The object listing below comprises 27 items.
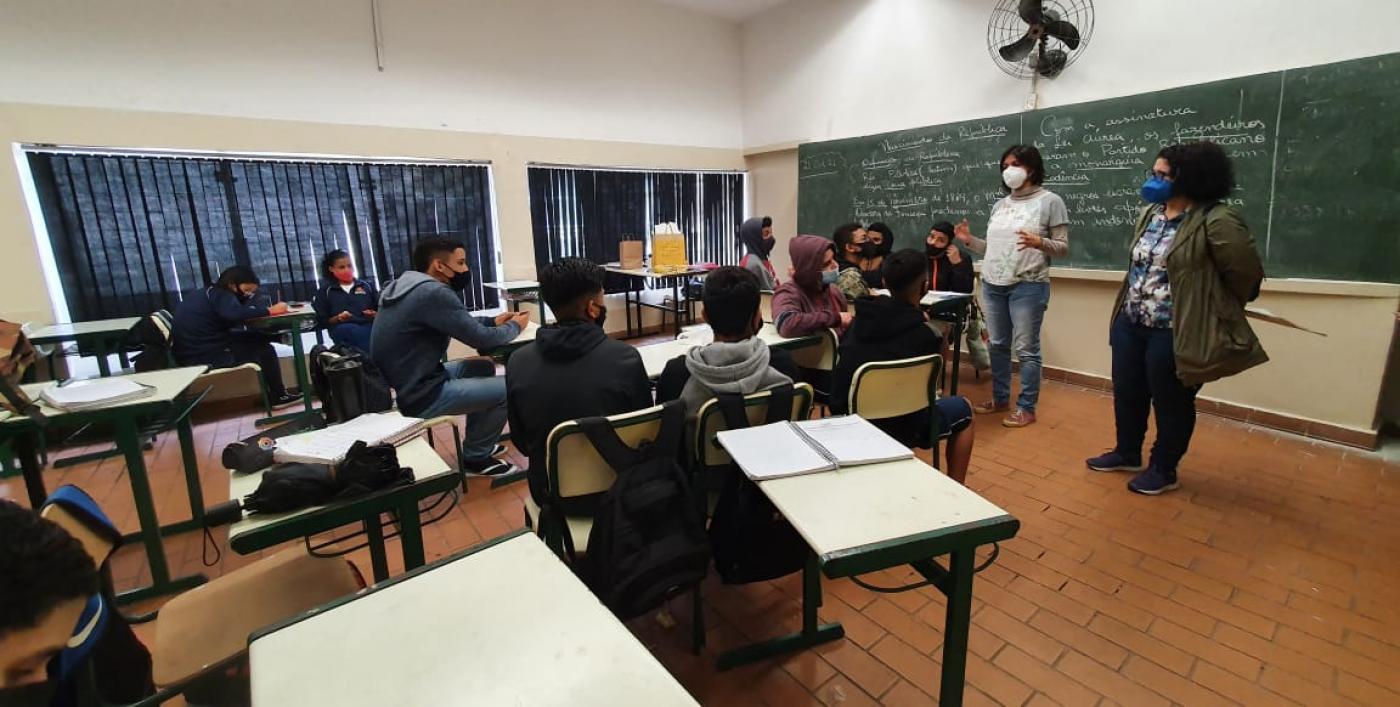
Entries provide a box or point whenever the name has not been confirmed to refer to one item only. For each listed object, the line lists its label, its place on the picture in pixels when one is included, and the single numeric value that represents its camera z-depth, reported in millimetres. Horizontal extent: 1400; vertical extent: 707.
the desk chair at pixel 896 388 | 2074
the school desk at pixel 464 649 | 780
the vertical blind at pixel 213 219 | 3904
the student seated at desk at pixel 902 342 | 2297
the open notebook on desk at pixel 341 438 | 1423
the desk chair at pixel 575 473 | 1541
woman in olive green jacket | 2256
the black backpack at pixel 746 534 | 1592
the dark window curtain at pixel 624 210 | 5828
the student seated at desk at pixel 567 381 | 1749
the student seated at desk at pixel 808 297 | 2805
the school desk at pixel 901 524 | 1074
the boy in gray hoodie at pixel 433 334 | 2602
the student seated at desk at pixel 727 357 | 1729
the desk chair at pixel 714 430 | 1638
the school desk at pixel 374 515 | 1207
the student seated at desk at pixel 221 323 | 3738
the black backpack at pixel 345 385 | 2047
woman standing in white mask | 3289
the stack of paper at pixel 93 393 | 1897
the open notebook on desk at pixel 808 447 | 1353
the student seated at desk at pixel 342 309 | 4211
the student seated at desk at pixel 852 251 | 3488
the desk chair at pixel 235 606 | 1394
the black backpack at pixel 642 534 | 1426
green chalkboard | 2971
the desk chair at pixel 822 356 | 2916
